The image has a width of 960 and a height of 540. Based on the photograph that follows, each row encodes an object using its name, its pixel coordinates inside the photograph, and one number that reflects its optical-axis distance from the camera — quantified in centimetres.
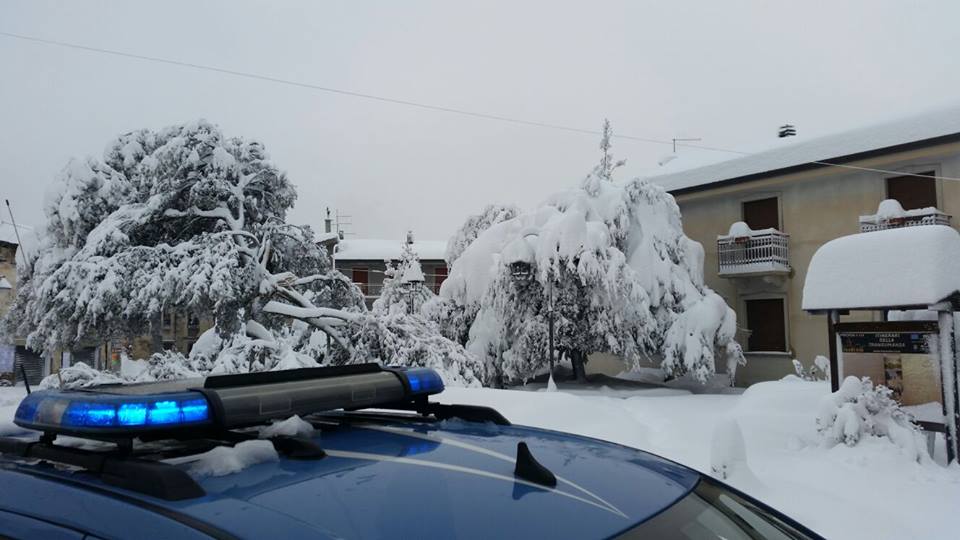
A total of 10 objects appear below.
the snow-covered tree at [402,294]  2363
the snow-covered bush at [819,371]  1328
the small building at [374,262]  4572
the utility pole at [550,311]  1602
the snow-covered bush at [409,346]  1314
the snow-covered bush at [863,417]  757
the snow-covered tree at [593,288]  1631
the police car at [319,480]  127
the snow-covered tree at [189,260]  1376
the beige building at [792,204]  1730
